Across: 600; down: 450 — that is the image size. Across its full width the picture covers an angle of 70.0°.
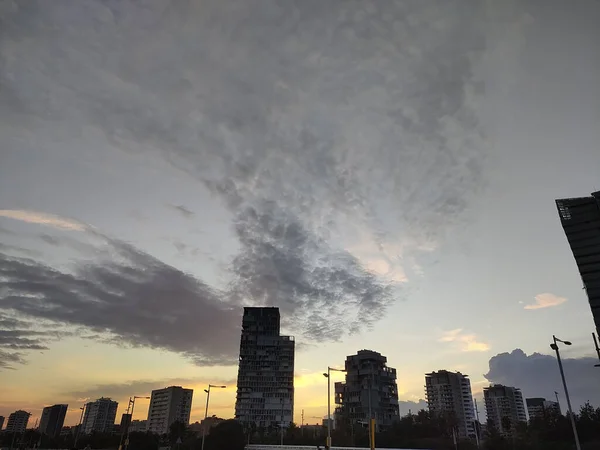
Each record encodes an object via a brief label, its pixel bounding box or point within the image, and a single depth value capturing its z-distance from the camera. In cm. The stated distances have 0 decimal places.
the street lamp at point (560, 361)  4056
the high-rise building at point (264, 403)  19012
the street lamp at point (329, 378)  5435
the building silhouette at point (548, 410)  10564
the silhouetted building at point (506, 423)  13512
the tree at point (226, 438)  10562
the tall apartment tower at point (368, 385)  17629
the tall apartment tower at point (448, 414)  14350
